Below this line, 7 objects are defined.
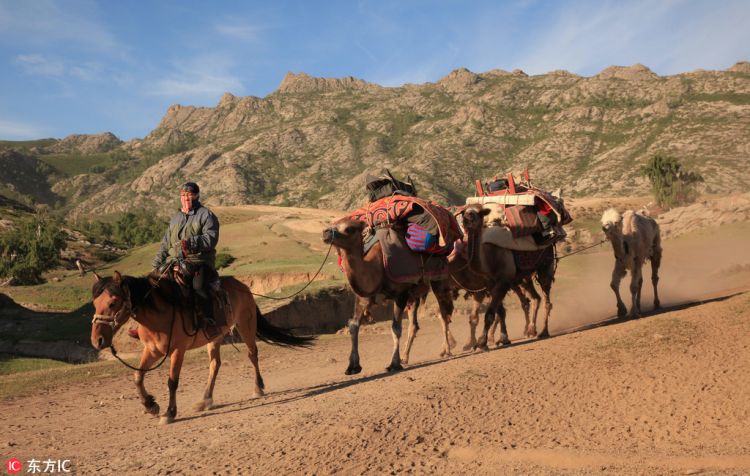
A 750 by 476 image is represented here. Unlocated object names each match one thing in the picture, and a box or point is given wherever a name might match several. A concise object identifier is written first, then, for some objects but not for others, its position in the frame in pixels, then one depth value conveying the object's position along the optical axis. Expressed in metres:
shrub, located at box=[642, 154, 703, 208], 58.31
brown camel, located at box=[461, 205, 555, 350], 13.02
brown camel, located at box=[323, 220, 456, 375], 10.73
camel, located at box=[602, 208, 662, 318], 16.31
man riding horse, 9.59
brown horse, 8.20
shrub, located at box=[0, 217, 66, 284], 49.94
